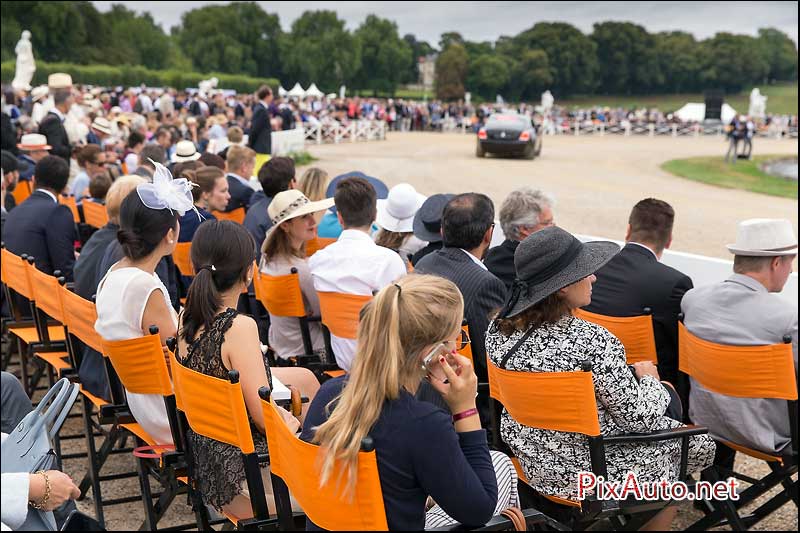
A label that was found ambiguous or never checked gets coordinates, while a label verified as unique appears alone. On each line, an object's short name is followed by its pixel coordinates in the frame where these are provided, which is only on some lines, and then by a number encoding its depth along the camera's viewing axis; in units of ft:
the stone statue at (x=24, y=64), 115.03
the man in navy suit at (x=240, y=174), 28.76
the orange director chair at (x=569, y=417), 10.82
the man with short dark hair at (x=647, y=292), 15.05
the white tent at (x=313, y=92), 174.07
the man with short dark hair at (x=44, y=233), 21.08
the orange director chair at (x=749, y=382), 12.66
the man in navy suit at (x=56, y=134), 40.96
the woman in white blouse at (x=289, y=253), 18.24
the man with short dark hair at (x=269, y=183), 22.56
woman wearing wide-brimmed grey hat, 11.02
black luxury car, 97.09
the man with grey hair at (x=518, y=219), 17.03
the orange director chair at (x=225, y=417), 10.23
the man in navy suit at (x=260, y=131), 47.55
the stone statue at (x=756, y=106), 189.26
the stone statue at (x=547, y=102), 198.76
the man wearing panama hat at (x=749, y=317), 13.17
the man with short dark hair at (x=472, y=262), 14.21
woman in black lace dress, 11.23
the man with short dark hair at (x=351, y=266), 16.31
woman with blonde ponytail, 8.06
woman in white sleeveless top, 13.42
